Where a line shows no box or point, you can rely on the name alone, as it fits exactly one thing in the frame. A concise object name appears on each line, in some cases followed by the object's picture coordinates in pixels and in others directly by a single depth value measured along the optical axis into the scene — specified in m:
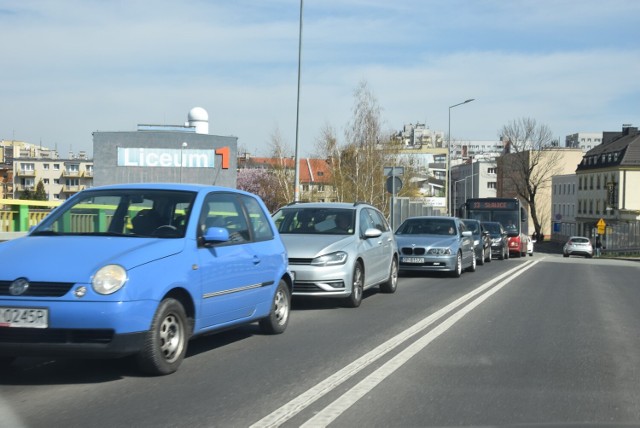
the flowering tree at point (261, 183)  68.75
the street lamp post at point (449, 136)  52.28
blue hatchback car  6.21
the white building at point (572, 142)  187.75
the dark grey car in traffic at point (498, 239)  34.56
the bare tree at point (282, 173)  57.31
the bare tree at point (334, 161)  50.03
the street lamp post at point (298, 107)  27.27
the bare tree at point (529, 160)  94.38
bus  41.53
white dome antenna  77.06
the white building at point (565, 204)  111.50
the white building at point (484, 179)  139.00
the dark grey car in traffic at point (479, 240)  27.05
